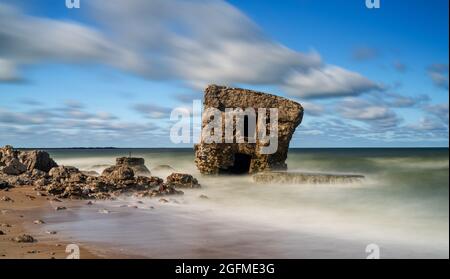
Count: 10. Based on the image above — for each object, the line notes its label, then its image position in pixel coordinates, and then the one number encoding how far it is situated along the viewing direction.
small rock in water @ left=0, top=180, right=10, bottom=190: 19.59
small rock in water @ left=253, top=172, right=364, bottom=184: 24.31
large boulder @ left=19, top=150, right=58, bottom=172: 26.88
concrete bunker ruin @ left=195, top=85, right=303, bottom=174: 29.11
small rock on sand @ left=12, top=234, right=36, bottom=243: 9.32
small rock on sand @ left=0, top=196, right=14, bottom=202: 15.82
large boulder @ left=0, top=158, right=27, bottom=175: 24.39
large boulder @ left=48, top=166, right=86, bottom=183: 21.28
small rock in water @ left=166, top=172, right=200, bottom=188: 21.75
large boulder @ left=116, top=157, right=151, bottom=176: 30.78
